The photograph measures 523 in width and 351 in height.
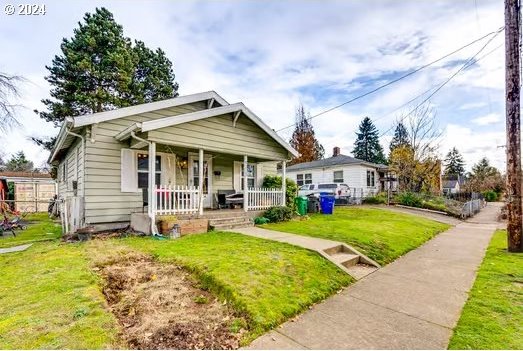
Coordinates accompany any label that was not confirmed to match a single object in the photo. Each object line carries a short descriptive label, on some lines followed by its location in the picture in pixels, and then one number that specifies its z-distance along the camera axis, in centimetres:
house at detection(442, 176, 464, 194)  5063
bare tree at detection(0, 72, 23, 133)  950
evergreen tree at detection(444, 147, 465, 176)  6580
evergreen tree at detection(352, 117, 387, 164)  5480
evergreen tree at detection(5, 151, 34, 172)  4732
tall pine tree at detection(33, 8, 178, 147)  1948
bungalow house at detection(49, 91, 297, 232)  821
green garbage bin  1302
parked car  2198
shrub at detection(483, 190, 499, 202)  3867
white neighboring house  2347
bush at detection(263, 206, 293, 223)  1068
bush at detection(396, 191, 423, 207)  1916
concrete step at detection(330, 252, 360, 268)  553
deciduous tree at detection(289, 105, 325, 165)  3569
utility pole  665
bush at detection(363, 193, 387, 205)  2127
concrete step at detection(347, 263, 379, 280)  505
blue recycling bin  1456
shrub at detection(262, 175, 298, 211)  1246
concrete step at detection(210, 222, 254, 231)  871
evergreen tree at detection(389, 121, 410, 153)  2689
